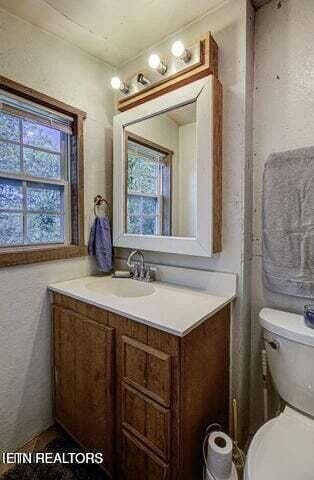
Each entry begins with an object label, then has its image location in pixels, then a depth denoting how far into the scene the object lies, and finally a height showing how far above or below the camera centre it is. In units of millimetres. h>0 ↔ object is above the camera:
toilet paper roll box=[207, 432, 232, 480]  959 -875
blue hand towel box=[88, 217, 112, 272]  1660 -91
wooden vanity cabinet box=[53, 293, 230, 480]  940 -678
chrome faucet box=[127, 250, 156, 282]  1574 -253
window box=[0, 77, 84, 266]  1376 +305
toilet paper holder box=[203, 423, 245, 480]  994 -918
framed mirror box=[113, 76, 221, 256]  1271 +330
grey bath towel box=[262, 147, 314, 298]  1136 +32
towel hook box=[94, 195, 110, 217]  1729 +199
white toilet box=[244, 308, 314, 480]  815 -749
